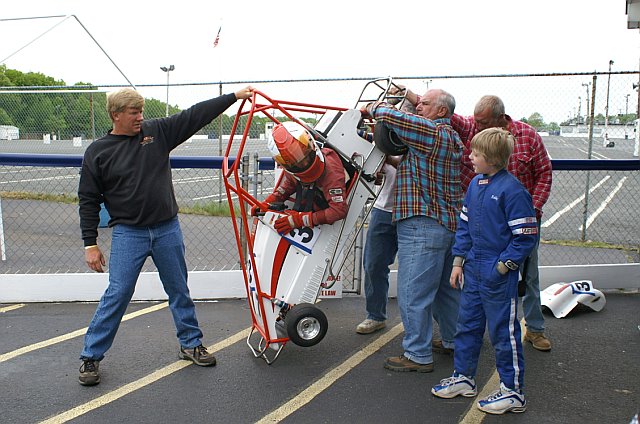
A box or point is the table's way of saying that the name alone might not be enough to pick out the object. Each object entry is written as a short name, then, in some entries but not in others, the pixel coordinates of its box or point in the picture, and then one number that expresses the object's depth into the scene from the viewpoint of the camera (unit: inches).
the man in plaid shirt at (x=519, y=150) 169.3
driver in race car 149.3
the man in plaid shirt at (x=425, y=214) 158.4
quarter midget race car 159.0
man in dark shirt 154.3
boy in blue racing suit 136.6
